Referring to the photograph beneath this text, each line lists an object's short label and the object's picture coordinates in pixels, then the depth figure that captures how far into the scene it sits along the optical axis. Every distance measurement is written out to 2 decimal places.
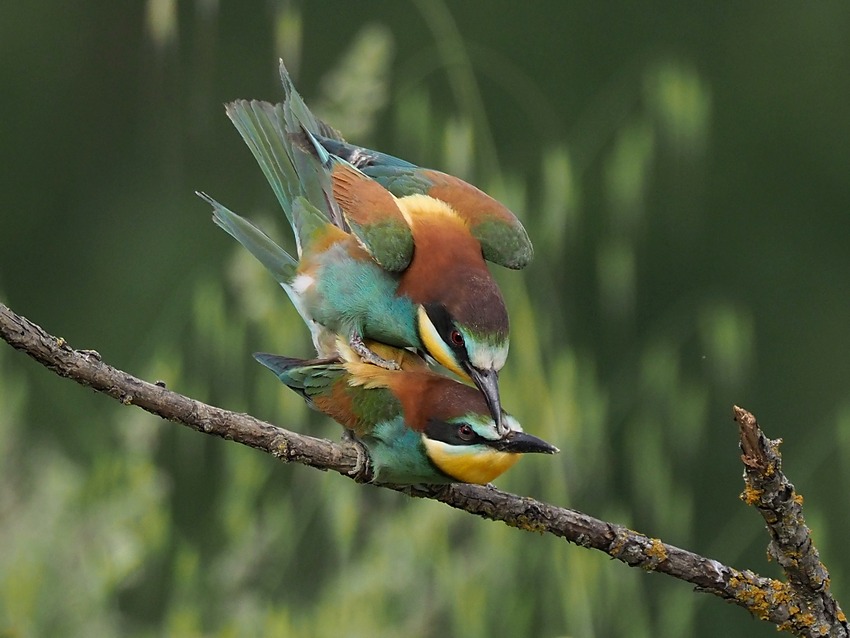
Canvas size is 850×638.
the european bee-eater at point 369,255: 4.81
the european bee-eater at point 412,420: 4.14
